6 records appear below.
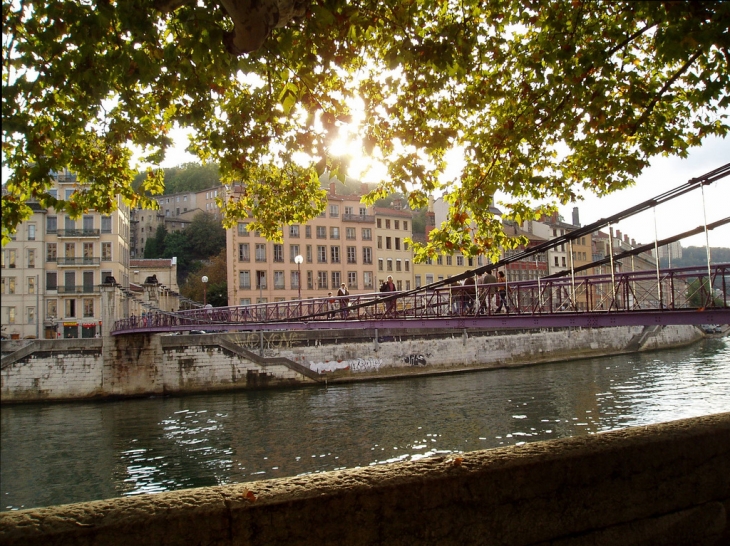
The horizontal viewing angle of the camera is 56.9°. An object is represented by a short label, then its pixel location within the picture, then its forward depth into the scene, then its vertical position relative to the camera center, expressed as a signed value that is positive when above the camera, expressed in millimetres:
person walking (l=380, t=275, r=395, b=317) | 18125 +728
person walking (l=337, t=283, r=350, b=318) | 20934 +934
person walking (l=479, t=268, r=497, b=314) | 15539 +663
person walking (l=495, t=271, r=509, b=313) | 15016 +623
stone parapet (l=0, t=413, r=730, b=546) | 2463 -711
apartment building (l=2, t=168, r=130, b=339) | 42438 +4449
